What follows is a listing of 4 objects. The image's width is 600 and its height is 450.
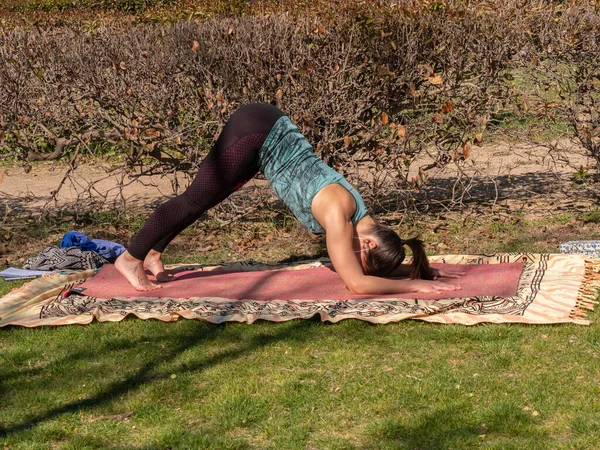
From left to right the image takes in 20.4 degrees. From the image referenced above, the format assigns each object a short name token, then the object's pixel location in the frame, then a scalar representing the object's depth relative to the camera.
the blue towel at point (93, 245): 12.85
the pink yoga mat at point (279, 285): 10.19
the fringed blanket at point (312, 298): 9.33
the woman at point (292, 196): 9.87
